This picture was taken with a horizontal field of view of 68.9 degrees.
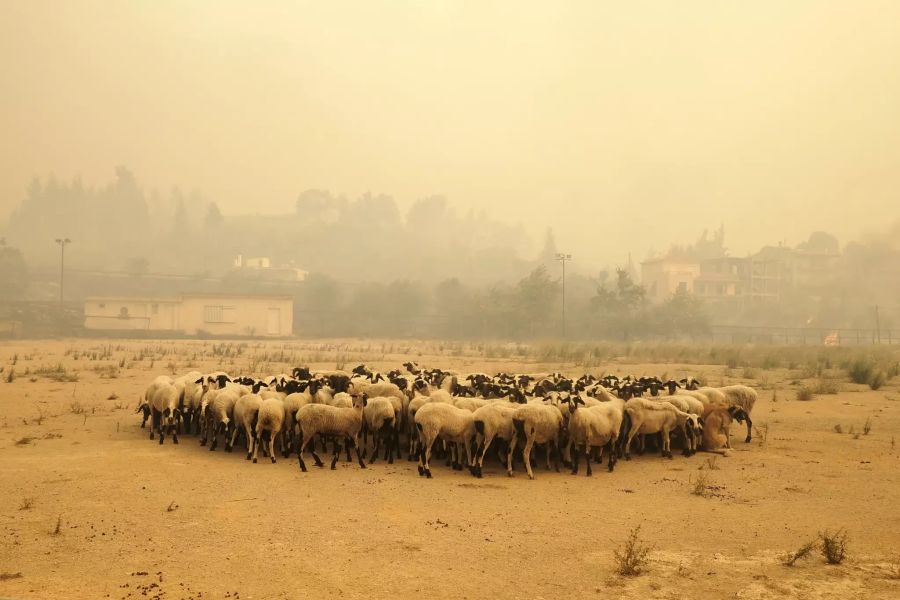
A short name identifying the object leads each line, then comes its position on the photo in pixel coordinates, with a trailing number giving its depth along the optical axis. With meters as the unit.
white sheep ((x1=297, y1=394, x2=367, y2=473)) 12.07
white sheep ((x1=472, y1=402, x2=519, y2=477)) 11.72
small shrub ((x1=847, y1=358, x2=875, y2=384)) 27.05
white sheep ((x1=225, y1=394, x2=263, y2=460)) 12.47
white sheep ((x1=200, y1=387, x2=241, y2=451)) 13.03
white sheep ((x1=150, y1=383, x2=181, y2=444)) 13.87
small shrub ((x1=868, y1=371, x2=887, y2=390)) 24.89
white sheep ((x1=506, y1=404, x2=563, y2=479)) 11.73
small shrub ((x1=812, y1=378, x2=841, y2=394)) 23.22
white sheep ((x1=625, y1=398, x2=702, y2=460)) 12.98
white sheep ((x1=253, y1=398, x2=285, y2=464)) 12.20
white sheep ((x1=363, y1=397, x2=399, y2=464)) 12.57
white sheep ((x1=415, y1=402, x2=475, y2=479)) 11.61
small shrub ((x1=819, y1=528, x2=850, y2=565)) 7.46
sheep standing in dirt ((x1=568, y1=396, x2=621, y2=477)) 12.02
